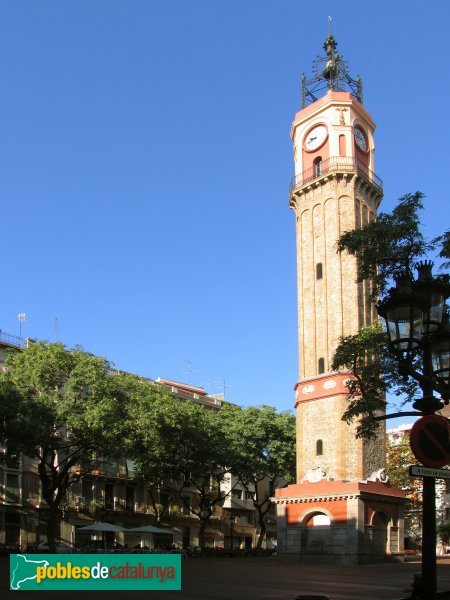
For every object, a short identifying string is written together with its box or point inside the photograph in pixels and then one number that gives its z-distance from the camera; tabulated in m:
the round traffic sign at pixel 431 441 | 9.50
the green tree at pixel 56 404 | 36.34
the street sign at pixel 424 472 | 9.50
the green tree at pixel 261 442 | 54.06
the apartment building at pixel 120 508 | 48.59
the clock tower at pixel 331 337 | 42.78
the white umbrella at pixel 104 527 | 41.41
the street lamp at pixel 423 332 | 10.21
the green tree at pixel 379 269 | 18.17
